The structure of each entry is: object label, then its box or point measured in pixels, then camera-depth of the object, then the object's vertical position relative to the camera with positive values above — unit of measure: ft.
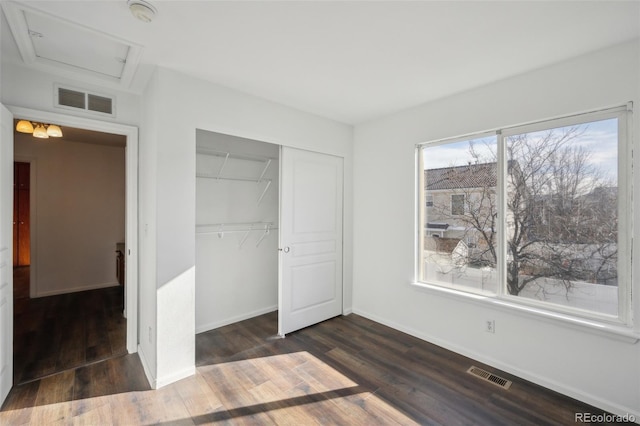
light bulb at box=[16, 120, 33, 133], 10.00 +2.94
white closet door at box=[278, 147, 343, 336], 10.79 -1.09
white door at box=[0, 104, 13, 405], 6.78 -1.03
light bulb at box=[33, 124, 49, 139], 11.41 +3.14
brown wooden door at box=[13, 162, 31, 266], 20.33 -0.29
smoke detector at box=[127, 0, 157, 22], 5.33 +3.81
